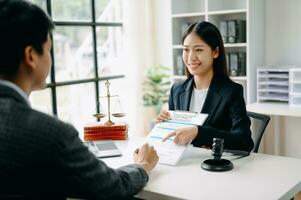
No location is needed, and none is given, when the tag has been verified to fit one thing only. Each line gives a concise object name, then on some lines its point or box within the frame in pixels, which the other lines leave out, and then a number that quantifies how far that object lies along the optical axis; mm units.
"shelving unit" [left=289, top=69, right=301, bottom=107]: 3186
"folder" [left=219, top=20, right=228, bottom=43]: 3556
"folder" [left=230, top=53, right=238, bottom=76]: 3555
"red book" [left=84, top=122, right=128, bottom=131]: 2212
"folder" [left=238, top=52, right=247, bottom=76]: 3545
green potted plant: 4145
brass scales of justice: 2296
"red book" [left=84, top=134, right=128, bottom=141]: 2213
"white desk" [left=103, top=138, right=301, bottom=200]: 1397
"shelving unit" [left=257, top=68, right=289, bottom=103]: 3303
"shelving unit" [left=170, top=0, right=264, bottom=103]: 3432
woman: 2105
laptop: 1928
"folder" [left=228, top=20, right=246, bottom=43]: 3498
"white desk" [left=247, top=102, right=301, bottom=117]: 3029
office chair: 2362
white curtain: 4102
